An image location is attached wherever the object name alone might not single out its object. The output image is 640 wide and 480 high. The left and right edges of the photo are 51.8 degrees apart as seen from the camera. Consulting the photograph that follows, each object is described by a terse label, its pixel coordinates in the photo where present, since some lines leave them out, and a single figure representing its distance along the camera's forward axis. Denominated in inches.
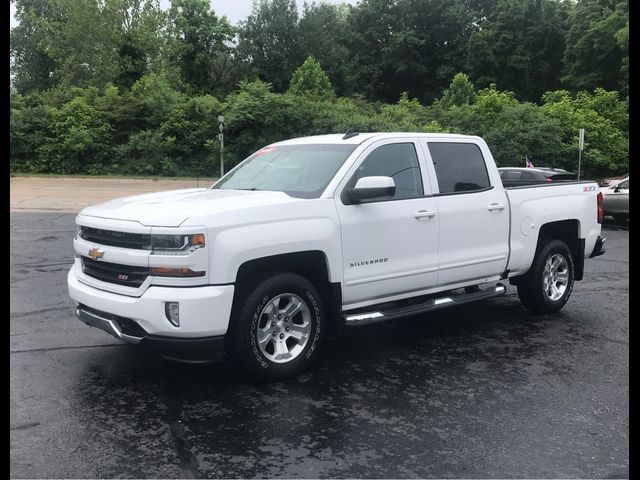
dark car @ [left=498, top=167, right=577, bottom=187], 575.9
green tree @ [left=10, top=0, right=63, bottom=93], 1973.4
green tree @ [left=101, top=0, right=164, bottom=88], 1827.0
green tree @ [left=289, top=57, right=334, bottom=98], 1439.5
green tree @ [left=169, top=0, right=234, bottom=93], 1863.9
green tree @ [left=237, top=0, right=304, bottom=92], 2094.0
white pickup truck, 179.8
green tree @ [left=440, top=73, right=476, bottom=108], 1433.3
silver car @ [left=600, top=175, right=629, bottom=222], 651.5
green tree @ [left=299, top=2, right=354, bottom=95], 2148.1
